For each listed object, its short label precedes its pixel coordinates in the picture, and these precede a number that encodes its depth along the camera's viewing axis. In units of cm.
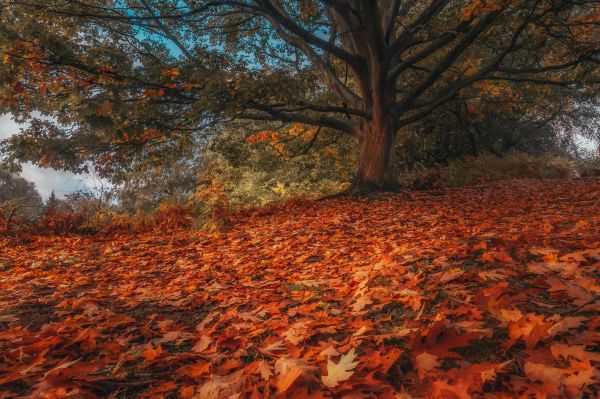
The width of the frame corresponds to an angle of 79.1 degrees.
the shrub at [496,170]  1173
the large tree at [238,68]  605
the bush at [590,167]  1243
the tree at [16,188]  2942
